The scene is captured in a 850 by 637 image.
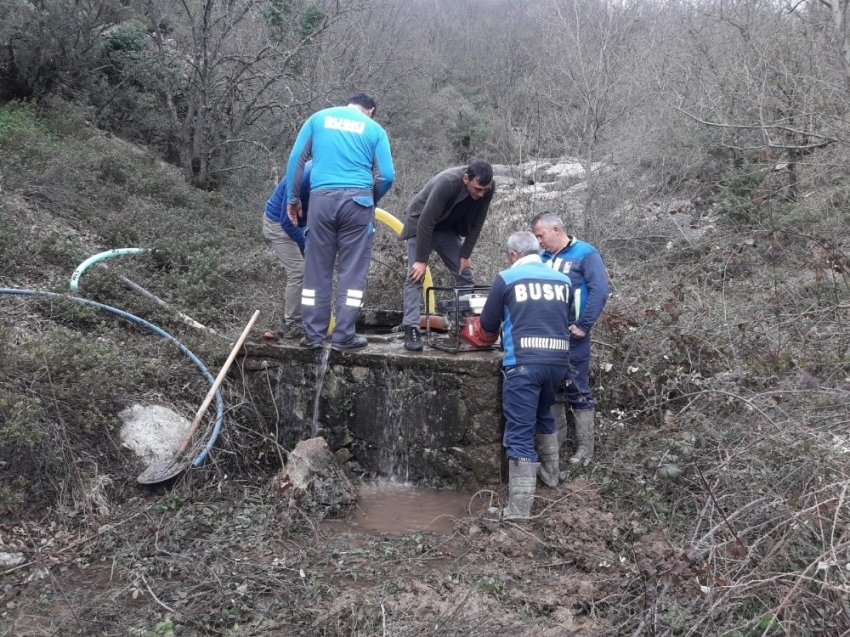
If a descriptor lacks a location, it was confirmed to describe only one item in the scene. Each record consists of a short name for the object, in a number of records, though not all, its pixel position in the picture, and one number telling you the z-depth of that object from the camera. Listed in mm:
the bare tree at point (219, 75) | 12219
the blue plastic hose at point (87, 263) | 6625
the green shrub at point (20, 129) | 9375
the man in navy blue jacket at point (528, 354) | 4727
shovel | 5090
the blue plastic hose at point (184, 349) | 5327
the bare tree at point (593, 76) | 10648
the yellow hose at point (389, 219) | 7348
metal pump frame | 5457
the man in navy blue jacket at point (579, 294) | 5316
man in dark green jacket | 5820
